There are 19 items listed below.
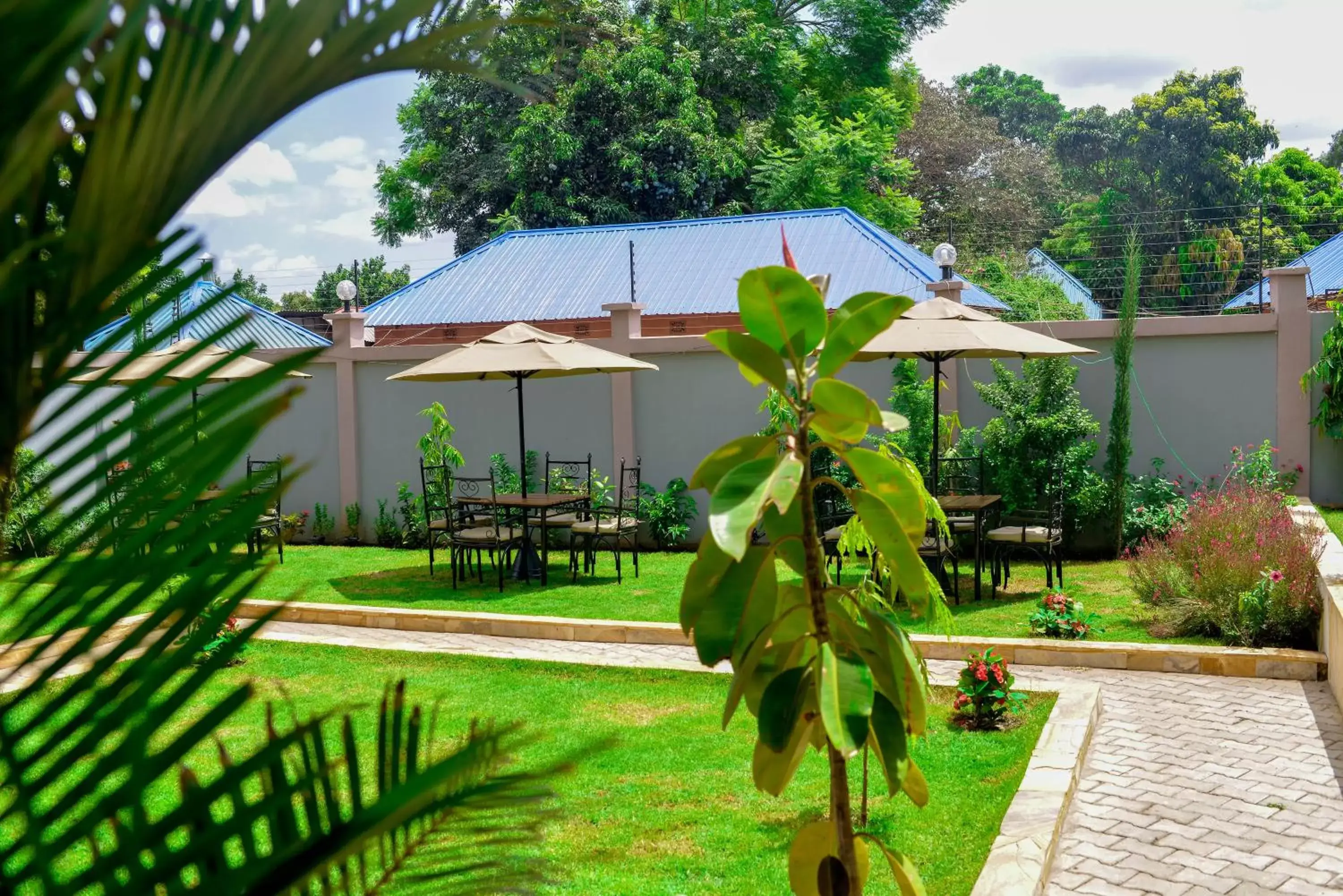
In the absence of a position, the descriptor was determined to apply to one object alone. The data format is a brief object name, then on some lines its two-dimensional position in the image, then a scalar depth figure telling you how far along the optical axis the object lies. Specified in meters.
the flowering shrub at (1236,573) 7.91
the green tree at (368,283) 46.83
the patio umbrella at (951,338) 9.46
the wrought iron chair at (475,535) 11.56
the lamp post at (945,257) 14.00
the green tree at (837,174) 31.52
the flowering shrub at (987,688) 6.55
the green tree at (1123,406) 11.94
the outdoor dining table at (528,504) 11.55
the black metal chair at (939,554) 9.94
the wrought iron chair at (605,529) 11.81
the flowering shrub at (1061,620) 8.29
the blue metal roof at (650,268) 23.05
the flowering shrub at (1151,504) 11.81
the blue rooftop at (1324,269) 25.42
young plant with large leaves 2.35
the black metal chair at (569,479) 13.35
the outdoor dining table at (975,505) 10.20
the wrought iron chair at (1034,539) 10.16
